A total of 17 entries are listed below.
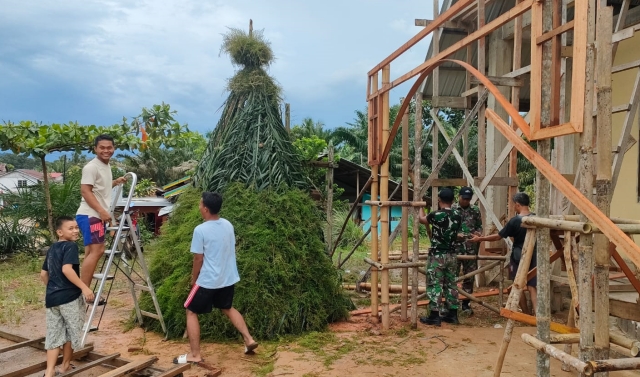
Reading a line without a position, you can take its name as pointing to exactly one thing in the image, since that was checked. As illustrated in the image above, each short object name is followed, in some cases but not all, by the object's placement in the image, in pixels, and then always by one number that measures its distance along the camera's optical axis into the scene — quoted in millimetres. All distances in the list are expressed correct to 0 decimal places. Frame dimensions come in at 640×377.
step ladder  4543
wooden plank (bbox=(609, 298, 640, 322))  3381
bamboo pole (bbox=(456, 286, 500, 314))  6102
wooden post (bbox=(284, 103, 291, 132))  6874
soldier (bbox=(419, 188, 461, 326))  5980
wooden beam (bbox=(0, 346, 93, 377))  3673
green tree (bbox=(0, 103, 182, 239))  10000
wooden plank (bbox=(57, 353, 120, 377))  3703
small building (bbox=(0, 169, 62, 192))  42894
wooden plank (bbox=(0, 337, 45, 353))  4461
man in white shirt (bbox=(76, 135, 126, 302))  4582
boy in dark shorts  4492
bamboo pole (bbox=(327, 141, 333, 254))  7446
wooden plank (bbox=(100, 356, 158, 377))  3604
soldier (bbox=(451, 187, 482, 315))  6543
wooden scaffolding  2584
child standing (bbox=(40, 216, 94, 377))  3895
